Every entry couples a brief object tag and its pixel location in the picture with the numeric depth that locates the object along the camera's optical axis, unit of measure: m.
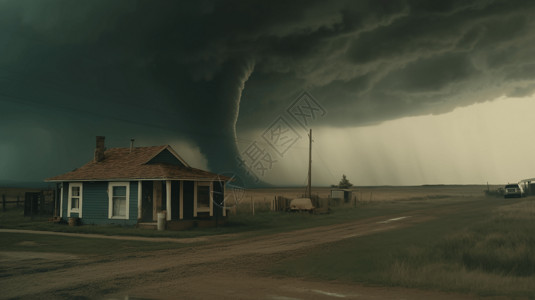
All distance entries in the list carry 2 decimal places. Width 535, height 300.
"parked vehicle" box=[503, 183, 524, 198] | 64.25
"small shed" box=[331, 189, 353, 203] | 59.89
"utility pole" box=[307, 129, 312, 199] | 43.88
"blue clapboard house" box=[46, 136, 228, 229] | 26.76
